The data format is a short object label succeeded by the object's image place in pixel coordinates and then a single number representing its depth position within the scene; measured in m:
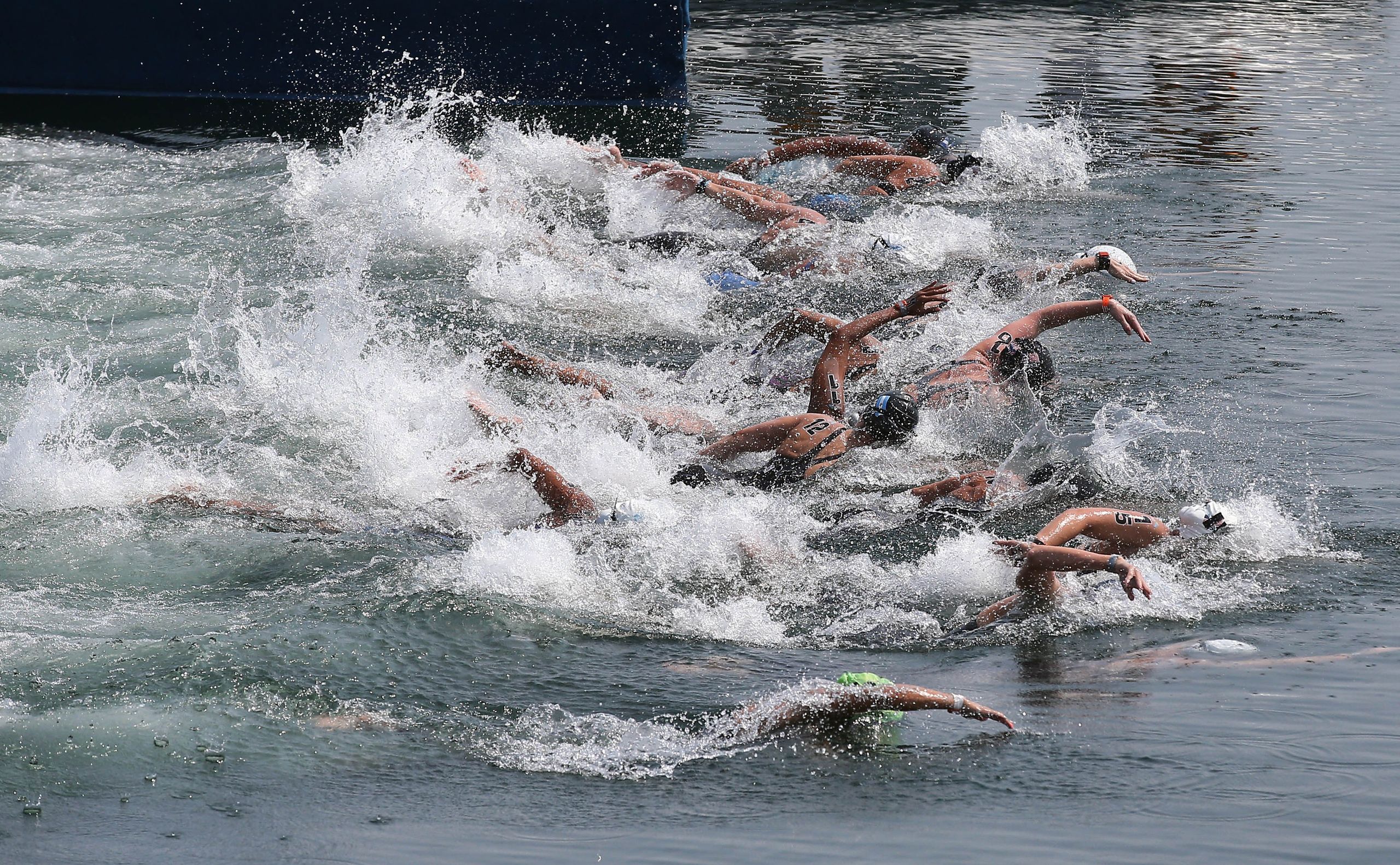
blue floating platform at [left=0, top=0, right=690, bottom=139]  39.84
